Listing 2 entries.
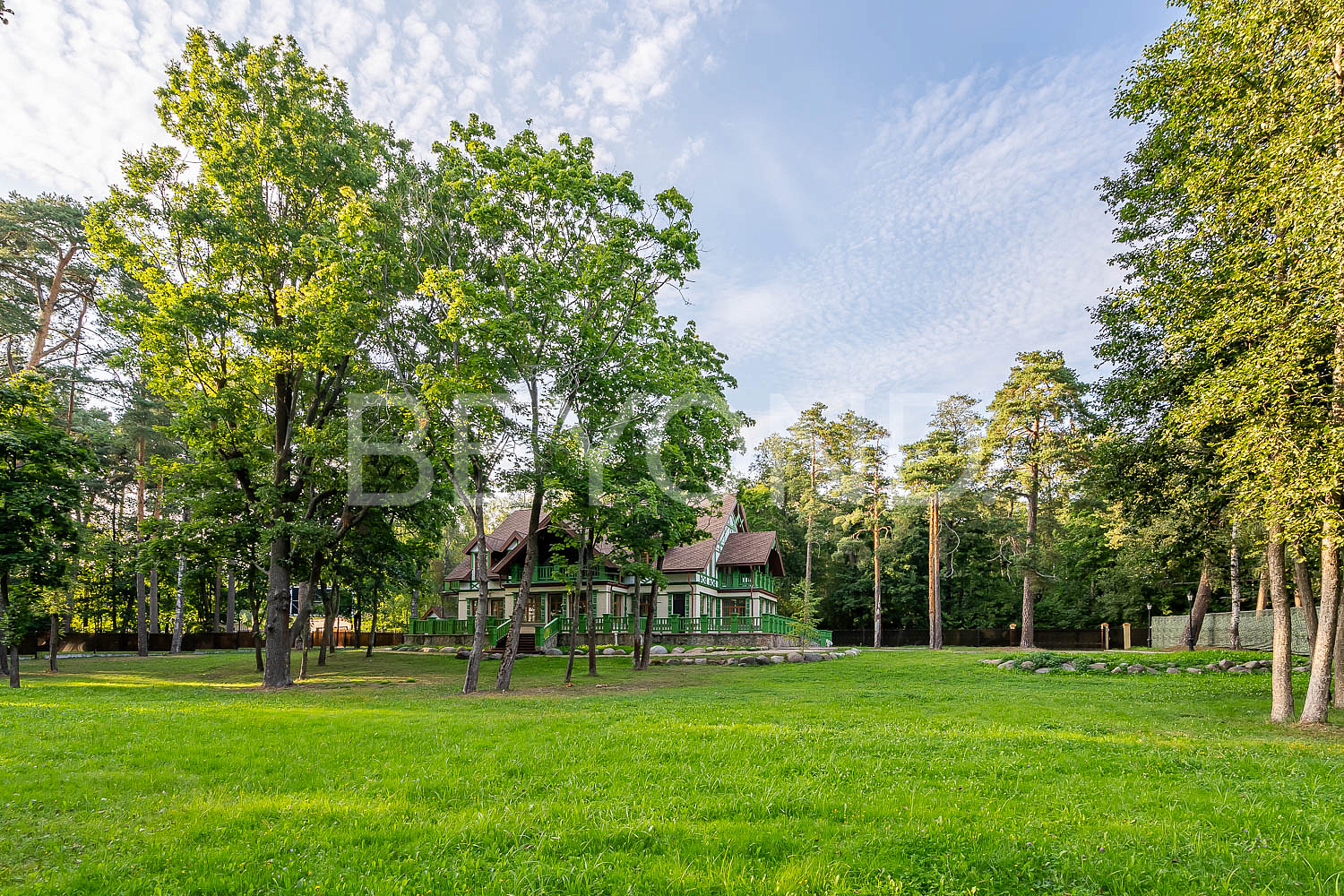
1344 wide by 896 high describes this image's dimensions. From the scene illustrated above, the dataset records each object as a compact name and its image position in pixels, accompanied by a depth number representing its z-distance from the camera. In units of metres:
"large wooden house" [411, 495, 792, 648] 34.81
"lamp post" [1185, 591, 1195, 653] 30.77
